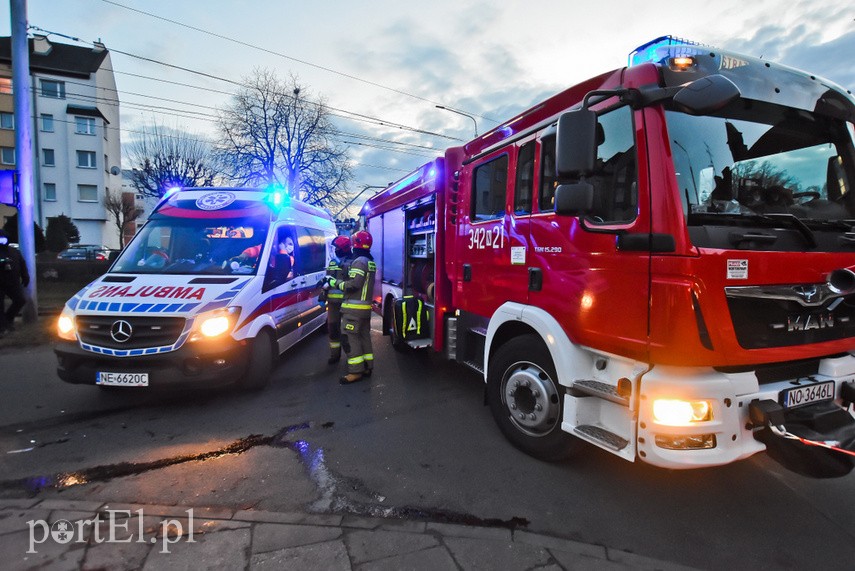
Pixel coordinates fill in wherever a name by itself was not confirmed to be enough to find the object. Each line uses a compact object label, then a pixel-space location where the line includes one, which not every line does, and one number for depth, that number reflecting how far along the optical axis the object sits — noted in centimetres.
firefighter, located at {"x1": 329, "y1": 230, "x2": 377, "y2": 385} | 556
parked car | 2367
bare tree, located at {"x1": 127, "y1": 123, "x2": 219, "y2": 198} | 3036
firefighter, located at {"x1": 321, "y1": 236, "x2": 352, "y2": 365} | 650
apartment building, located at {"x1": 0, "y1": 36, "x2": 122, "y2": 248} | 3381
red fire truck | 239
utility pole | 842
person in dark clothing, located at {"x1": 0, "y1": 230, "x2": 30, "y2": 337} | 807
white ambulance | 429
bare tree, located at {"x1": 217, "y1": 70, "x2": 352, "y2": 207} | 2658
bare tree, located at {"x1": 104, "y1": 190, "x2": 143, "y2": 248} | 3388
